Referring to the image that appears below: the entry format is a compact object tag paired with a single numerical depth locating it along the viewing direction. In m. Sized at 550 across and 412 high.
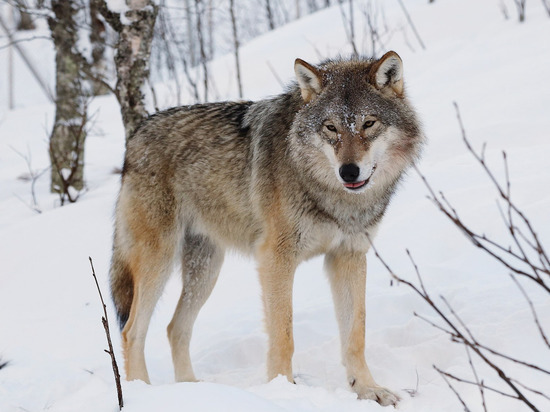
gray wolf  6.73
